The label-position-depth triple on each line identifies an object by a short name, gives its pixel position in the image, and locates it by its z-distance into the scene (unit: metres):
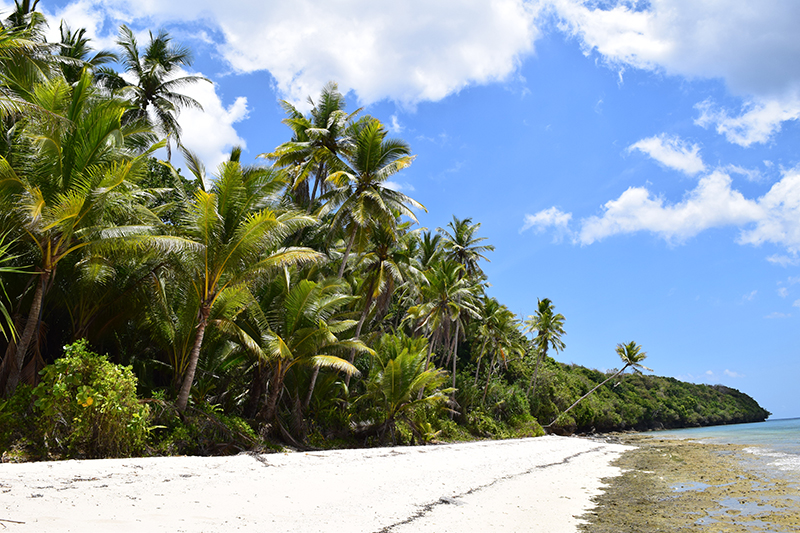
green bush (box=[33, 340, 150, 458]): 7.63
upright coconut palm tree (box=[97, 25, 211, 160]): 19.39
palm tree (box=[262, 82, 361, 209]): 18.46
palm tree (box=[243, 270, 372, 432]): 12.22
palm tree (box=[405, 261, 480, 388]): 23.02
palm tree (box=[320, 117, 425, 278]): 16.73
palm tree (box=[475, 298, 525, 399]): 30.80
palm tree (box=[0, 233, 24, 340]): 5.71
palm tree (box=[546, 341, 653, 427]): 41.09
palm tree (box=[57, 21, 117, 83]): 17.86
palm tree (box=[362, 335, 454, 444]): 15.69
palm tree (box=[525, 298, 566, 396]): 37.12
